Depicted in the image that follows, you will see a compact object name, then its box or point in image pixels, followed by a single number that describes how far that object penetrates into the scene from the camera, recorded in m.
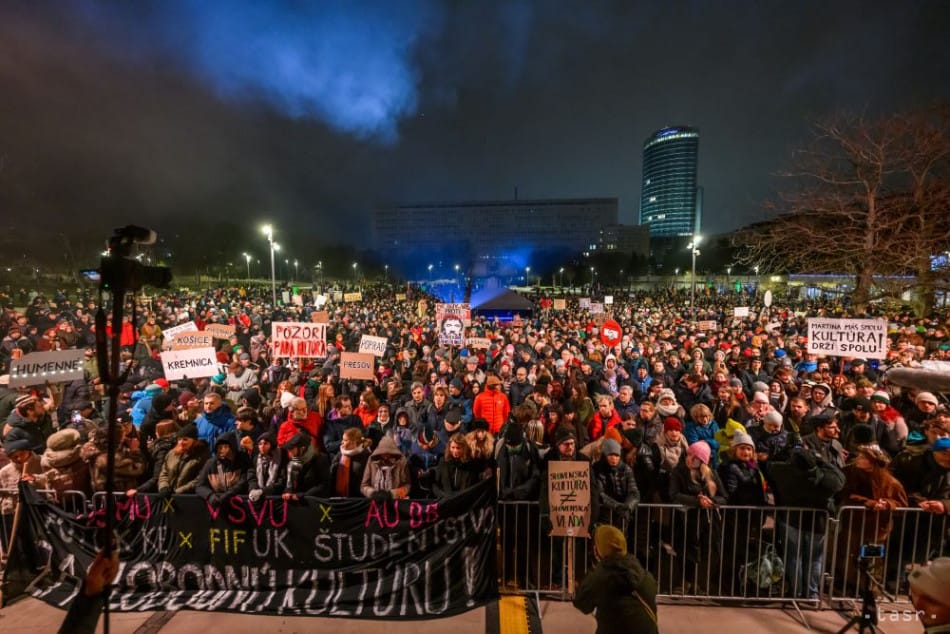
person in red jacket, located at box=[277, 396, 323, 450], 5.81
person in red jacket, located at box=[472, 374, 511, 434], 7.47
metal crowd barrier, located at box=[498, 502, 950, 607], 4.30
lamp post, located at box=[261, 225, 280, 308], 18.85
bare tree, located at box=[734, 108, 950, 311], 13.36
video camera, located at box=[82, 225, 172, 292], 2.33
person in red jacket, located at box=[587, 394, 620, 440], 6.31
